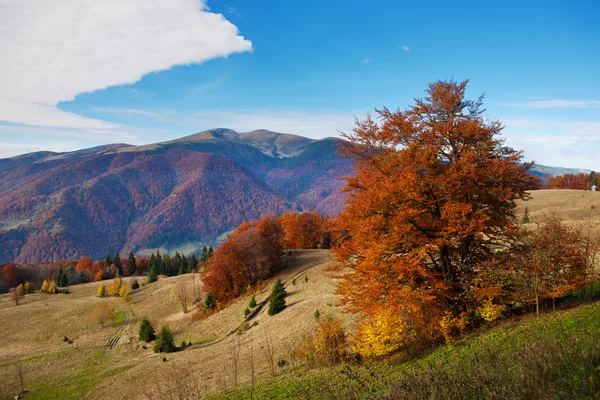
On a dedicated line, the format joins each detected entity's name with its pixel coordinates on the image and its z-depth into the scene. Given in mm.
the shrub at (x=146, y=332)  44781
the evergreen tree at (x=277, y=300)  37469
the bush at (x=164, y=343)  38625
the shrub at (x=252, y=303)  44875
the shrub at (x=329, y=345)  19406
